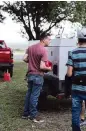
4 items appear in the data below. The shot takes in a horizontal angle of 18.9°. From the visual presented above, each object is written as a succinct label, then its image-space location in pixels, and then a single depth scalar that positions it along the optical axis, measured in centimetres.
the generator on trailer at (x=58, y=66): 499
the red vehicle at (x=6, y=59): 1034
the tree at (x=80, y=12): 2258
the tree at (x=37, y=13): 2294
